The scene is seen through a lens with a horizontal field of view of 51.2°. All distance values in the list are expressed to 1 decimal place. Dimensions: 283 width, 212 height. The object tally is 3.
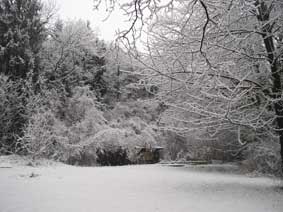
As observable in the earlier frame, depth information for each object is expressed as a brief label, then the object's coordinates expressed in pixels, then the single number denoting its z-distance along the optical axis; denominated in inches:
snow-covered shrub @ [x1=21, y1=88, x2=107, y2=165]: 426.0
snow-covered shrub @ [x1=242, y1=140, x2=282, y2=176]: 303.9
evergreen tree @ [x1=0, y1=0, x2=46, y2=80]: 523.5
